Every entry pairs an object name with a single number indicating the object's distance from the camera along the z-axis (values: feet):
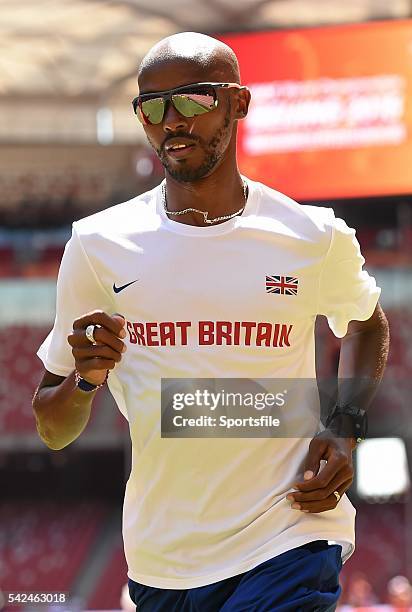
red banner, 80.43
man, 15.14
